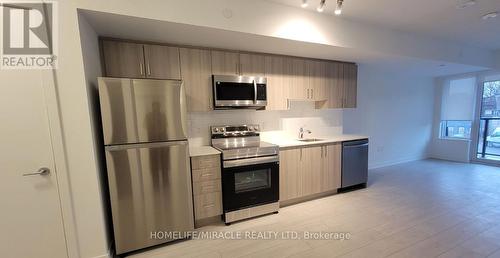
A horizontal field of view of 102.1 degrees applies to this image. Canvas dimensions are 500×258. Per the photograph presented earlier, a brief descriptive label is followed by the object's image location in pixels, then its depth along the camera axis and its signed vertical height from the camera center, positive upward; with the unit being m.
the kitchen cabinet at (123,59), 2.21 +0.64
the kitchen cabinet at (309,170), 2.88 -0.89
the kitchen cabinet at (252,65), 2.88 +0.69
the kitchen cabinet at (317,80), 3.39 +0.53
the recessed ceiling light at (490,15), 2.57 +1.18
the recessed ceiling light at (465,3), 2.28 +1.20
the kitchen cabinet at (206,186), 2.36 -0.86
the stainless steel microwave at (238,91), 2.68 +0.30
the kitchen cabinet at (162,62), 2.38 +0.64
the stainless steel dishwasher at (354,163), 3.35 -0.89
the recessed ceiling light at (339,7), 1.87 +0.99
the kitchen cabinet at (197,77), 2.55 +0.47
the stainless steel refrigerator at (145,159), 1.87 -0.43
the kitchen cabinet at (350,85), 3.74 +0.48
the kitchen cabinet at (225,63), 2.71 +0.69
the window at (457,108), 5.05 +0.01
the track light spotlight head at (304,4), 2.04 +1.15
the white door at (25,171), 1.57 -0.42
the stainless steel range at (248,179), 2.47 -0.86
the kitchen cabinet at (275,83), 3.05 +0.45
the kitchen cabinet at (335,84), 3.57 +0.48
